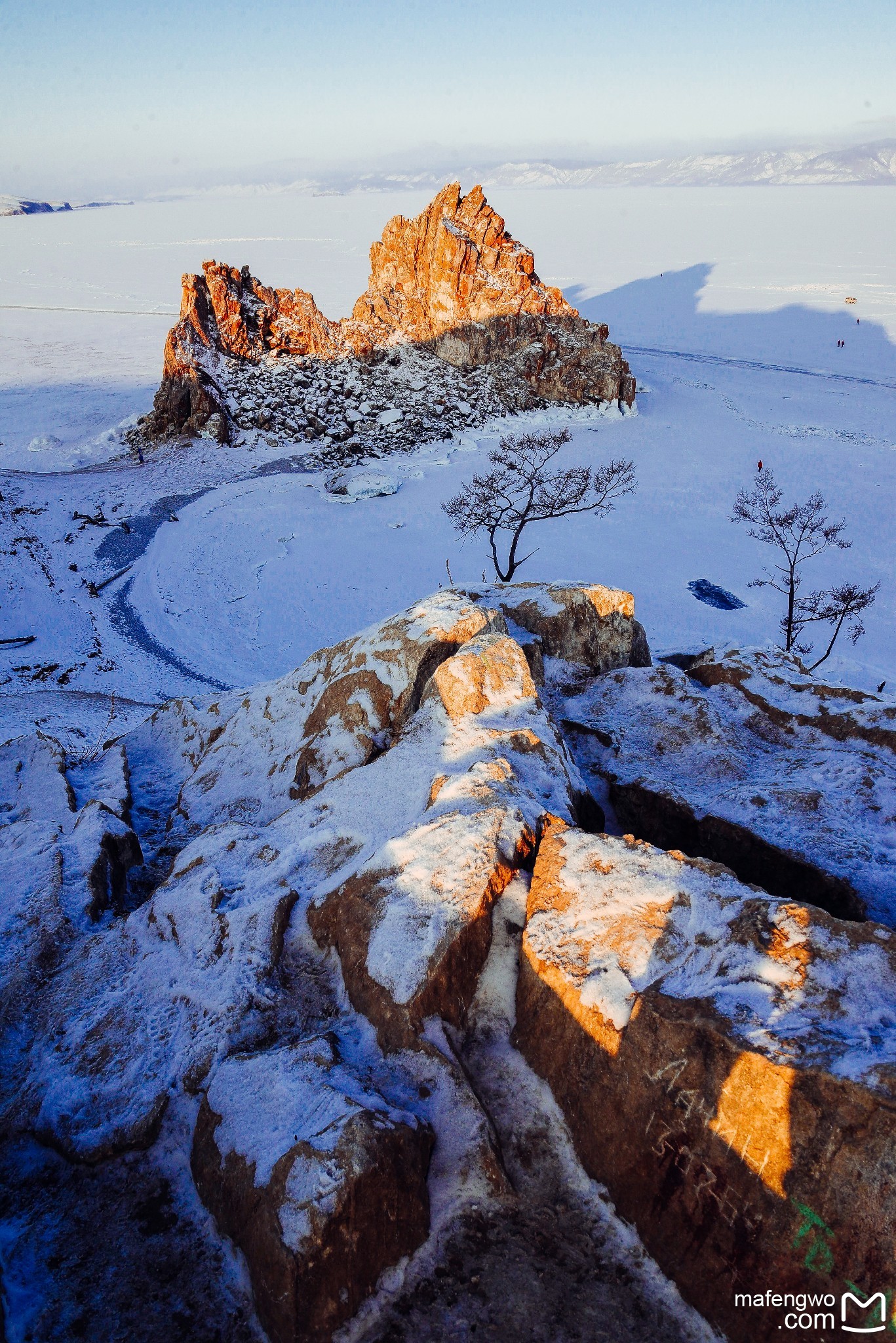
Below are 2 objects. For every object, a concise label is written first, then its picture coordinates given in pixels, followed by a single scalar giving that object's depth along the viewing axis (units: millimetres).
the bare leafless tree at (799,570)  23406
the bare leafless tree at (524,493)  28438
